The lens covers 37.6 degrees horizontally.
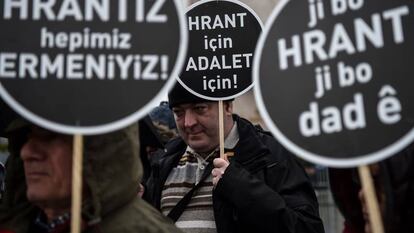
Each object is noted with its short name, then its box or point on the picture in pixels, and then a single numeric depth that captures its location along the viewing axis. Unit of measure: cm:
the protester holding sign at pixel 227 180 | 286
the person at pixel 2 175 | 325
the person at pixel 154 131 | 255
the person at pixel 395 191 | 188
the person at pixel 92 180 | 204
